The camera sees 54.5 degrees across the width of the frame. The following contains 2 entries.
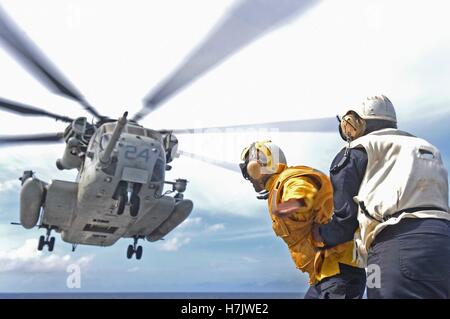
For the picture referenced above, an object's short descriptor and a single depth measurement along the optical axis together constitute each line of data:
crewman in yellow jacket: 3.41
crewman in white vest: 2.85
